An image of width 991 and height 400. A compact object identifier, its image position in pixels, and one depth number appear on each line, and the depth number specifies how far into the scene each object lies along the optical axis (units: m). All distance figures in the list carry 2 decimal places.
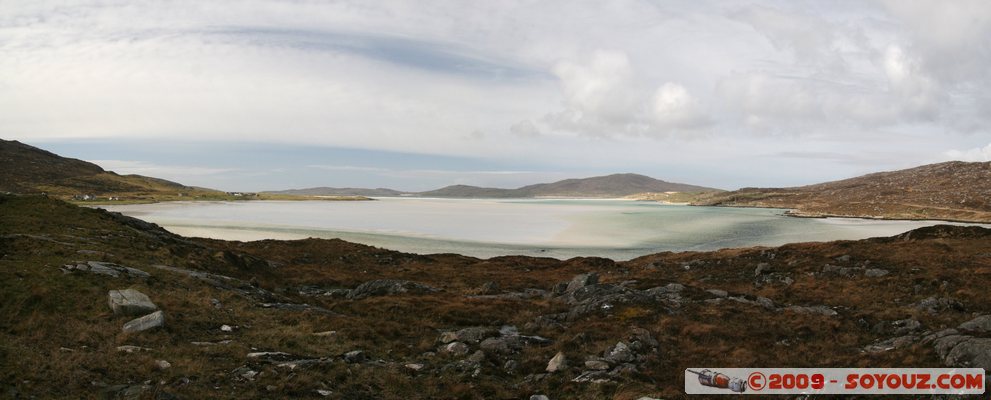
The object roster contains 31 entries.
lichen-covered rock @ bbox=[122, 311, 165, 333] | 14.78
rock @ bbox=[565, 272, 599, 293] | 30.31
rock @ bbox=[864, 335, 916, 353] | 17.13
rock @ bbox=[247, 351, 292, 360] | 14.33
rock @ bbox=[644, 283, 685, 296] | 28.17
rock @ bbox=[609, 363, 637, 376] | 14.62
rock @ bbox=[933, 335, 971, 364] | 14.62
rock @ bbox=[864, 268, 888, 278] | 31.90
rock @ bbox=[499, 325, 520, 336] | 20.61
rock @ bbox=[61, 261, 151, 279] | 18.98
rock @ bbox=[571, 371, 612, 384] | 14.09
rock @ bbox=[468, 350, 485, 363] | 16.26
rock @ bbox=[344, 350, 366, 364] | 15.26
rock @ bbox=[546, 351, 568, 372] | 15.37
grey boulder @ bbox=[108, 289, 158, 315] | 15.95
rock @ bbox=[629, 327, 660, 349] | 17.75
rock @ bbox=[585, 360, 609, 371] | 15.27
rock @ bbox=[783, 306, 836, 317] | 23.91
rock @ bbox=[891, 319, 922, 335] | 19.34
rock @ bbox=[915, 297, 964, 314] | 22.50
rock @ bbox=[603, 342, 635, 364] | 15.92
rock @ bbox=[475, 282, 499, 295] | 32.88
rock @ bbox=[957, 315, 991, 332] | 15.95
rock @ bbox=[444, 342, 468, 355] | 17.38
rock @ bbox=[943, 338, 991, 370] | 13.16
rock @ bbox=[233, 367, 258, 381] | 12.57
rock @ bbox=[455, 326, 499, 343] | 18.91
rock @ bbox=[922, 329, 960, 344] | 15.86
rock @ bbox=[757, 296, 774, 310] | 25.43
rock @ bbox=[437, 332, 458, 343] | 19.02
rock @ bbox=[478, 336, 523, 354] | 17.64
